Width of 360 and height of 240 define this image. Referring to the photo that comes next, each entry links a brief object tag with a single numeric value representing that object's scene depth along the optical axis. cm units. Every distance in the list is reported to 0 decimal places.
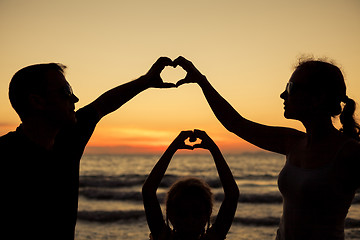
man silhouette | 251
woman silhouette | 255
